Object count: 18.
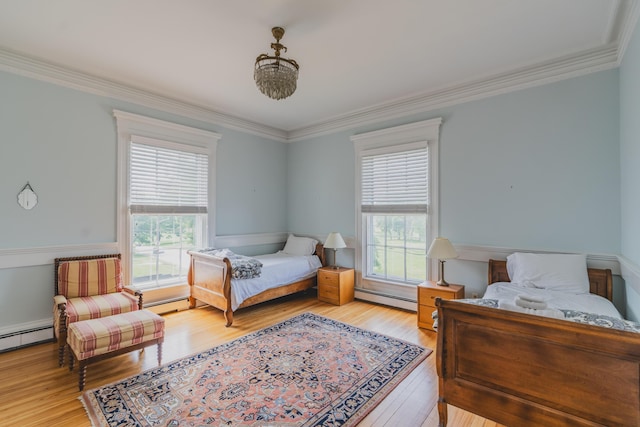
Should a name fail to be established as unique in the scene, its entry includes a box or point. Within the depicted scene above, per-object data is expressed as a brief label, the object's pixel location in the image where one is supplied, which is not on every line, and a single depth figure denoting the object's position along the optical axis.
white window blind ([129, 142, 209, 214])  3.88
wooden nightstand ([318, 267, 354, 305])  4.50
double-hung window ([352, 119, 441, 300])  4.09
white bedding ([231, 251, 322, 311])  3.76
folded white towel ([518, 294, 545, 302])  1.90
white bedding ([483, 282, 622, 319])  2.43
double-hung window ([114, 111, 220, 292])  3.78
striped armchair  2.73
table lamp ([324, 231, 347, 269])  4.65
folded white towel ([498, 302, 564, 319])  1.70
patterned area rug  2.03
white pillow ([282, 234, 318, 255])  5.15
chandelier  2.51
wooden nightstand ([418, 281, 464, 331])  3.51
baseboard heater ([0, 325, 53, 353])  3.00
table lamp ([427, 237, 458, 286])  3.50
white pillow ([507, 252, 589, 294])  2.86
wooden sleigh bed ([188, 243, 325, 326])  3.67
